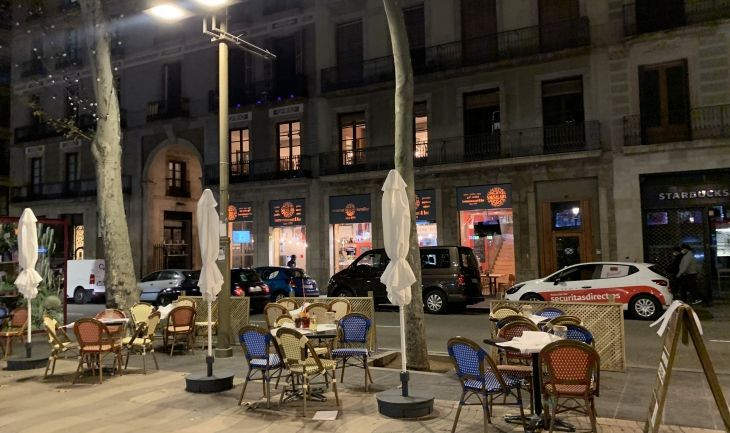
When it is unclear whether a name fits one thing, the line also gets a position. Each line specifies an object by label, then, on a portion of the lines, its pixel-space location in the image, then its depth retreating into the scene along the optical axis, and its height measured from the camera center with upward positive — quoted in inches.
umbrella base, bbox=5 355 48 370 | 386.0 -72.7
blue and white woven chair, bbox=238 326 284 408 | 283.9 -49.8
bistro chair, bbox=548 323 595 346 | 258.4 -41.8
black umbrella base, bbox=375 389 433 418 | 254.8 -71.5
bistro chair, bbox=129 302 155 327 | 431.9 -45.5
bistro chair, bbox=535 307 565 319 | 344.2 -42.2
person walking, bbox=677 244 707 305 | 684.1 -40.1
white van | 999.0 -46.1
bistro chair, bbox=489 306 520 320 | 344.2 -41.4
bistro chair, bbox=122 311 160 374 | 376.8 -56.9
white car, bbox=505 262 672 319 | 591.2 -47.4
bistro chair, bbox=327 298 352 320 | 398.9 -41.7
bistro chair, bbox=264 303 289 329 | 394.9 -43.4
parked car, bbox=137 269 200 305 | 743.1 -45.4
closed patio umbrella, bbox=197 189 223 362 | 333.1 +3.4
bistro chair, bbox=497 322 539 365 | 269.6 -40.6
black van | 690.8 -38.6
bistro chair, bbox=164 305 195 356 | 430.0 -53.5
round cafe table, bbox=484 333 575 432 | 225.3 -60.7
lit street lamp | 416.5 +38.8
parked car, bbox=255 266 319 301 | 815.1 -44.7
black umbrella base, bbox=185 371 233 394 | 310.8 -72.2
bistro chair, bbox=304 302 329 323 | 346.3 -38.9
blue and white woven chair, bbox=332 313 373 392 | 347.9 -49.4
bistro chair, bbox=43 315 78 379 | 357.7 -54.4
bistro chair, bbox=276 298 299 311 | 427.8 -40.5
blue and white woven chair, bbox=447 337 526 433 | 224.4 -51.8
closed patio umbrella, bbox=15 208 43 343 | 392.2 +0.1
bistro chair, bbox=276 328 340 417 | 270.2 -51.8
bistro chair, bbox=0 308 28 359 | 428.8 -56.4
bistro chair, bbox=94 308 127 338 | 378.7 -43.6
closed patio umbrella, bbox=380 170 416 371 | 272.8 +3.2
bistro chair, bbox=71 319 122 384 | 341.1 -51.7
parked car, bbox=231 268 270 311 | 725.3 -46.1
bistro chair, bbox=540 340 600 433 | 212.8 -48.2
